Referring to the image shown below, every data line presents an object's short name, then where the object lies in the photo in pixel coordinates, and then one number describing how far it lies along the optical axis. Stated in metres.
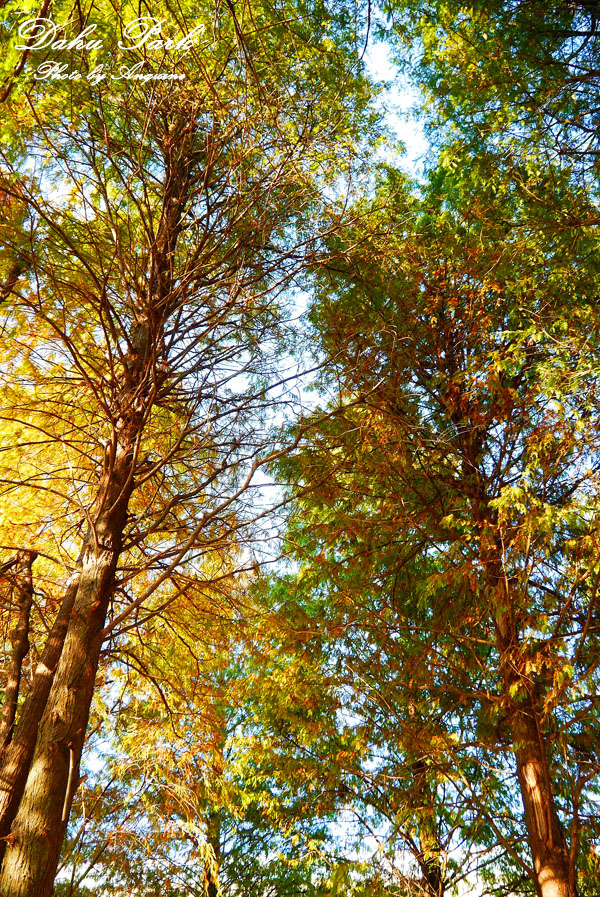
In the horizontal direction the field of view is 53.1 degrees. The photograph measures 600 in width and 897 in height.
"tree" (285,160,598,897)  4.38
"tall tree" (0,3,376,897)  2.71
